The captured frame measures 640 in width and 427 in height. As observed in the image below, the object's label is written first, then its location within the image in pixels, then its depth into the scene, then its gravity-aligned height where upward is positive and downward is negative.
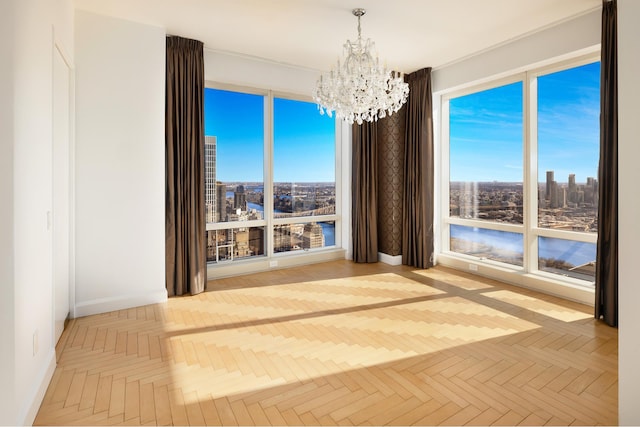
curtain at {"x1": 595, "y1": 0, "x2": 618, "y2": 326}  3.36 +0.27
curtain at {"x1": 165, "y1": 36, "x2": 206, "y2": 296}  4.15 +0.49
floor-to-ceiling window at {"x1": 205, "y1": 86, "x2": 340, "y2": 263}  5.02 +0.50
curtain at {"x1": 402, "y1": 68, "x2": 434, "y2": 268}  5.40 +0.57
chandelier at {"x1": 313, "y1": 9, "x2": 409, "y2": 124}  3.39 +1.17
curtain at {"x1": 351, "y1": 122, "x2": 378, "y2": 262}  5.84 +0.29
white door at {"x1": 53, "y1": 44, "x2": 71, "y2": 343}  2.94 +0.18
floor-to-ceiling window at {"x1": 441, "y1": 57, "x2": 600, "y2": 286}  4.07 +0.48
